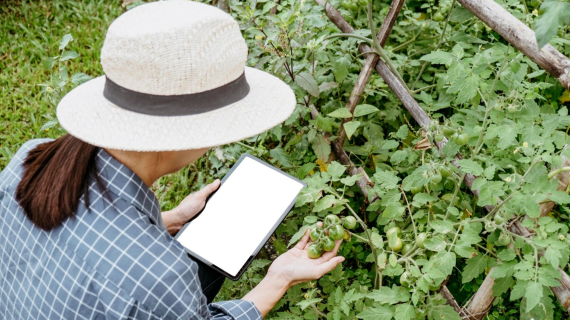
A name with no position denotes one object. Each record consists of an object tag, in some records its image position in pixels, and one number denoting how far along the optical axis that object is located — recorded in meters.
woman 1.46
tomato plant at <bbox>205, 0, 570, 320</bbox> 1.77
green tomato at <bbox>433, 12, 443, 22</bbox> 2.68
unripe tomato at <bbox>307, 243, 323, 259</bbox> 1.97
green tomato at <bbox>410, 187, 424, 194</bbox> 2.09
